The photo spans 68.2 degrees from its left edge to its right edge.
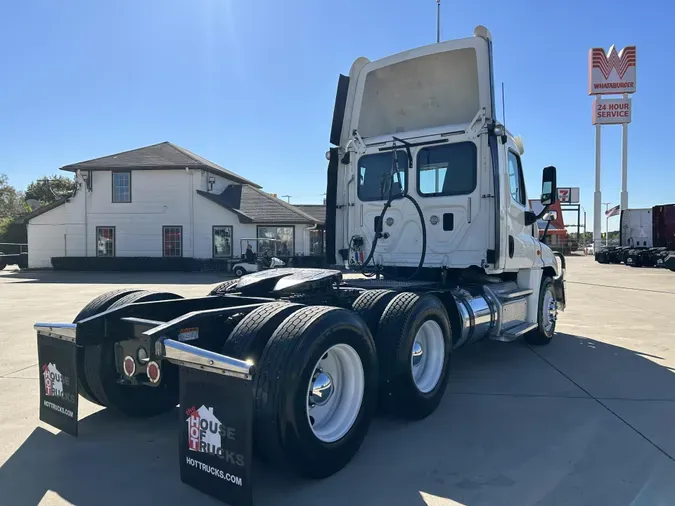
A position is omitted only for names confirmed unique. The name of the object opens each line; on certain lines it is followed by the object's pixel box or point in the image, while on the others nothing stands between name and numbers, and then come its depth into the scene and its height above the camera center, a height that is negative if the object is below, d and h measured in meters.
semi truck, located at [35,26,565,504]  2.75 -0.53
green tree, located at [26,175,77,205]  63.34 +7.37
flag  53.59 +3.48
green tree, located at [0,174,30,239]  64.94 +5.93
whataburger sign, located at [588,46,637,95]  39.41 +13.74
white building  27.42 +1.51
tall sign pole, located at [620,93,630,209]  40.94 +6.28
